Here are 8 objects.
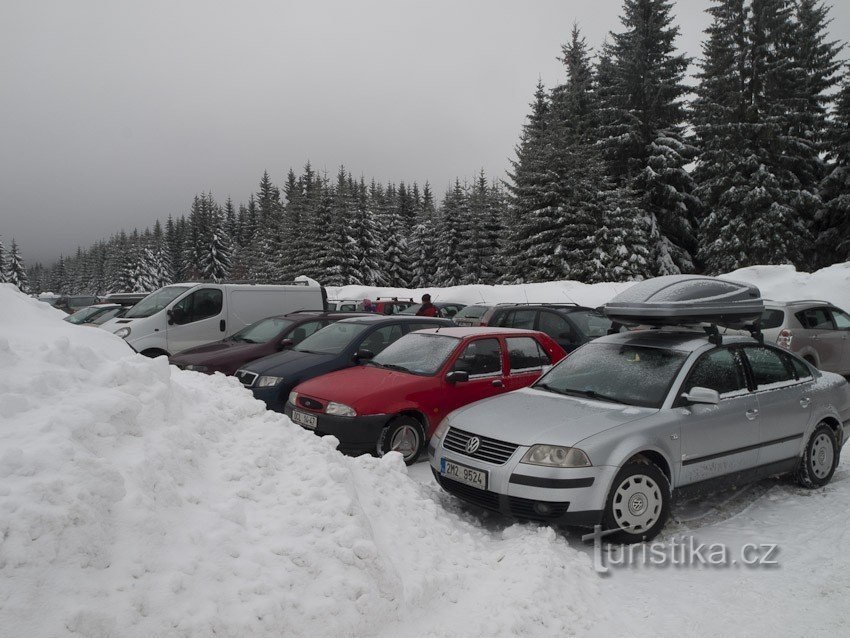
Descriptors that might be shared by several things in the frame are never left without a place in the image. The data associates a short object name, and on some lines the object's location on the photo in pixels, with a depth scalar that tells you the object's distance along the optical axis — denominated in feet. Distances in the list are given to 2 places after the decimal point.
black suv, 34.42
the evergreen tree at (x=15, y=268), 270.87
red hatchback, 21.08
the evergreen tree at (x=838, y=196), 96.37
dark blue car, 25.86
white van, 38.45
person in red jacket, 46.88
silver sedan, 14.21
